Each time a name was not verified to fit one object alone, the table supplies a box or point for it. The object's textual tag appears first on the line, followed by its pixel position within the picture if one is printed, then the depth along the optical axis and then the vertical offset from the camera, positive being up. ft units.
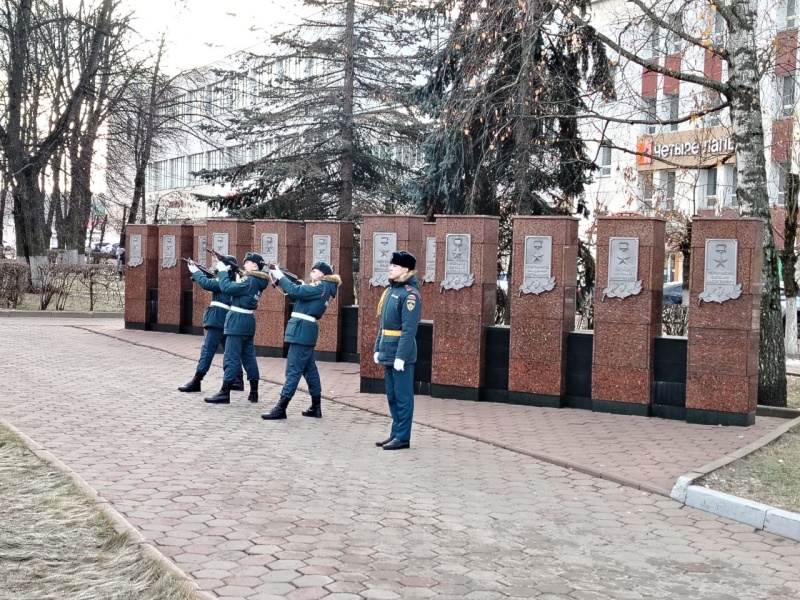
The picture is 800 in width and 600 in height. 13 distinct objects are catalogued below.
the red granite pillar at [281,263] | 59.47 -0.08
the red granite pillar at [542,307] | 41.47 -1.43
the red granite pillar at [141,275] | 73.26 -0.77
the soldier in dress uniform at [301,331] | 36.14 -2.26
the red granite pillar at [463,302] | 42.93 -1.31
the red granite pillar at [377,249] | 46.47 +1.00
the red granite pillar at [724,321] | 36.73 -1.64
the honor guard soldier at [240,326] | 40.14 -2.38
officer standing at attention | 31.76 -2.28
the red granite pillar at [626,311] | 39.37 -1.45
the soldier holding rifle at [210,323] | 41.81 -2.38
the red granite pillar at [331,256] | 57.26 +0.71
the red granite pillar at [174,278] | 70.74 -0.87
